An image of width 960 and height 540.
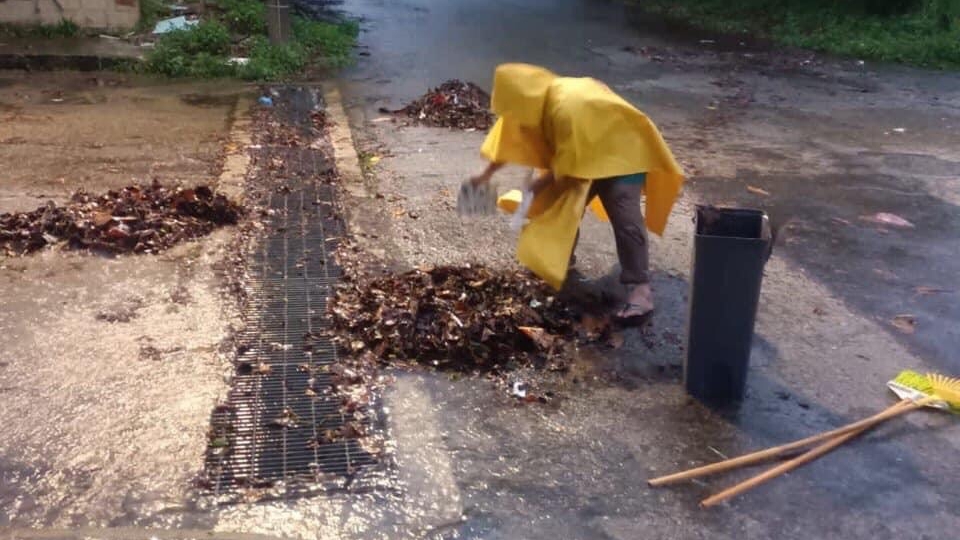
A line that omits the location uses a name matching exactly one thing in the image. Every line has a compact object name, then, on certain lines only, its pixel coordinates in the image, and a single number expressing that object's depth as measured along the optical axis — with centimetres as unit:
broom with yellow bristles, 364
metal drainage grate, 362
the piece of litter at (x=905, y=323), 503
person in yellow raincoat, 466
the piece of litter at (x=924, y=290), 551
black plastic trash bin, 396
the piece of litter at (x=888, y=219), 673
